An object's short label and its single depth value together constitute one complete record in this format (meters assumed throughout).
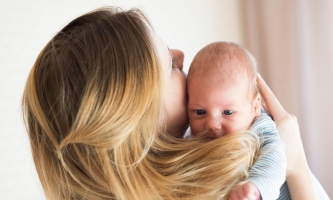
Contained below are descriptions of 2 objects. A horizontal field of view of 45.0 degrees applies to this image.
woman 0.69
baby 0.91
